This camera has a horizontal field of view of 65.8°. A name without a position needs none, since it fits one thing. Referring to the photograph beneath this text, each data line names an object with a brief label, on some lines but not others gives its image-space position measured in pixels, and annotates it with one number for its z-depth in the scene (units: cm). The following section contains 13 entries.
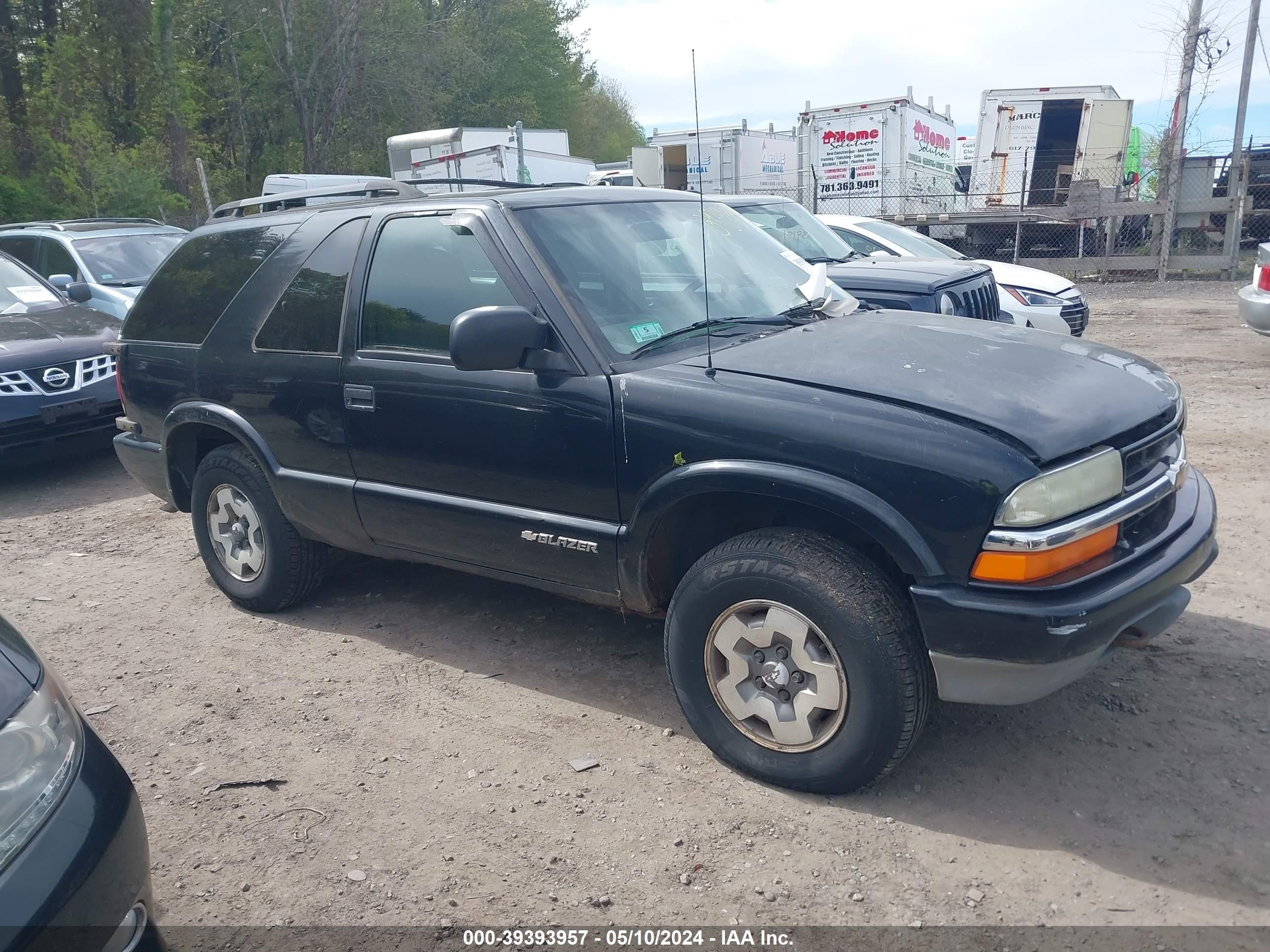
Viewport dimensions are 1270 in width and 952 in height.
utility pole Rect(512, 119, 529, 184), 1888
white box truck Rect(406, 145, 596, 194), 2066
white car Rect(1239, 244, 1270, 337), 852
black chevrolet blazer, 274
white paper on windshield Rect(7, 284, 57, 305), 830
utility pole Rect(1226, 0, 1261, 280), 1593
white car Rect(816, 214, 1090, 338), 892
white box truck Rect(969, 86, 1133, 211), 1956
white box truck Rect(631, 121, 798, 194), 2094
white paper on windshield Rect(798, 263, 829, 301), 403
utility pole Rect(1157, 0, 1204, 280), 1622
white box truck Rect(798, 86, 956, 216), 1969
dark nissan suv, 698
